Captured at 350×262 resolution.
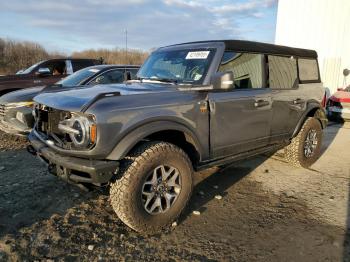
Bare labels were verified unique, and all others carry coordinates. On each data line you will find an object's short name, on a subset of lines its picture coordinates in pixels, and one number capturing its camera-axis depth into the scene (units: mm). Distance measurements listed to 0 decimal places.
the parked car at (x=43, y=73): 8031
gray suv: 2955
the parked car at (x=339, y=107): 10750
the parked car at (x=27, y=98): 5918
